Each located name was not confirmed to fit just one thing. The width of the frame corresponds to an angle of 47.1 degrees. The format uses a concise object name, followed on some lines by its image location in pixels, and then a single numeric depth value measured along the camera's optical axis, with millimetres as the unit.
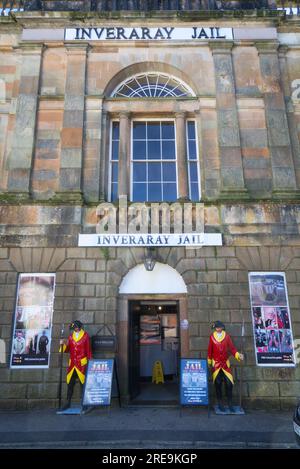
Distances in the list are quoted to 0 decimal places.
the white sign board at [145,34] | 11617
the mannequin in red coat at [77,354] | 8297
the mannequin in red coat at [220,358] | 8094
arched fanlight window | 11797
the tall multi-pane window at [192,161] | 10805
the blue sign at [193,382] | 7785
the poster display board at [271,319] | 9070
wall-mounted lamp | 9305
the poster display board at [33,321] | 9102
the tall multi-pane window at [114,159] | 10812
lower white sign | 9633
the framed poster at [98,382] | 7680
